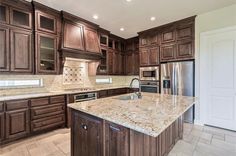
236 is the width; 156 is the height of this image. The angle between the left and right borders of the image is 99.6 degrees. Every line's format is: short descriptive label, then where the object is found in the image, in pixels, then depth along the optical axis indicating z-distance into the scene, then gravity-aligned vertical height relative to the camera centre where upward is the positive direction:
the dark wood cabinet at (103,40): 3.53 +1.36
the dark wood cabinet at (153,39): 3.34 +1.31
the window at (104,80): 3.79 -0.11
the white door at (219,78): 2.37 -0.02
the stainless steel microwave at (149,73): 3.31 +0.14
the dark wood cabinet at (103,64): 3.53 +0.49
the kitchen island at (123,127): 0.94 -0.51
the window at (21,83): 2.17 -0.14
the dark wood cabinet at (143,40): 3.54 +1.33
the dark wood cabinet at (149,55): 3.32 +0.75
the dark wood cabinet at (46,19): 2.28 +1.43
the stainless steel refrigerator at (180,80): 2.77 -0.07
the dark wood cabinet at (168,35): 3.04 +1.32
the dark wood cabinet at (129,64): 4.17 +0.57
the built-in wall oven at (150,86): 3.30 -0.31
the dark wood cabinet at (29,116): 1.87 -0.82
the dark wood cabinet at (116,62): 3.94 +0.61
